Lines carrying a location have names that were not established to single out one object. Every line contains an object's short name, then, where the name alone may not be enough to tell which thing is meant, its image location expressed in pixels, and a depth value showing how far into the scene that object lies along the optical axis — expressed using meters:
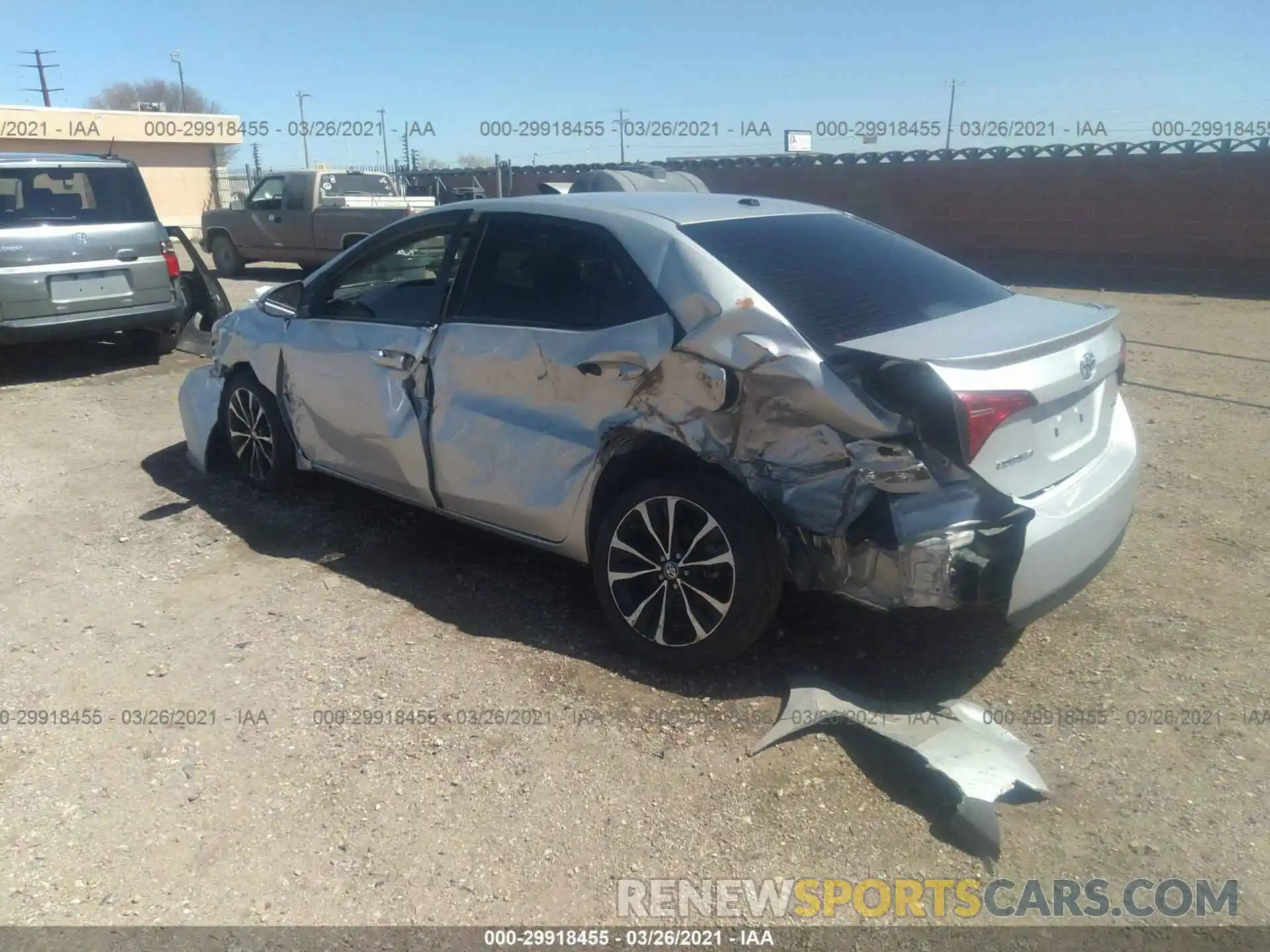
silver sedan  3.12
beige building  27.94
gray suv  8.09
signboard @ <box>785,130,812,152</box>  30.08
